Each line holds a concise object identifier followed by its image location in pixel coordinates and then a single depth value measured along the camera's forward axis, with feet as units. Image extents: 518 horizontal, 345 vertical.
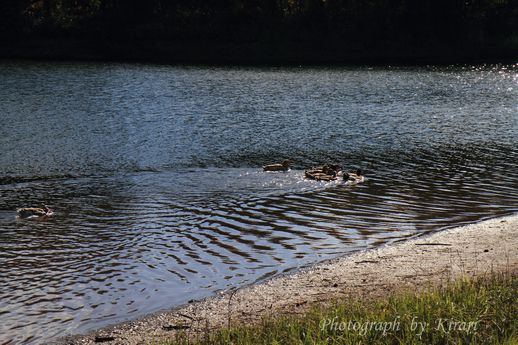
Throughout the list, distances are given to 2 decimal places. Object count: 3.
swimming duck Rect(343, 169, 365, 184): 86.07
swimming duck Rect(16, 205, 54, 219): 67.26
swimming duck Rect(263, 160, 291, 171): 90.68
